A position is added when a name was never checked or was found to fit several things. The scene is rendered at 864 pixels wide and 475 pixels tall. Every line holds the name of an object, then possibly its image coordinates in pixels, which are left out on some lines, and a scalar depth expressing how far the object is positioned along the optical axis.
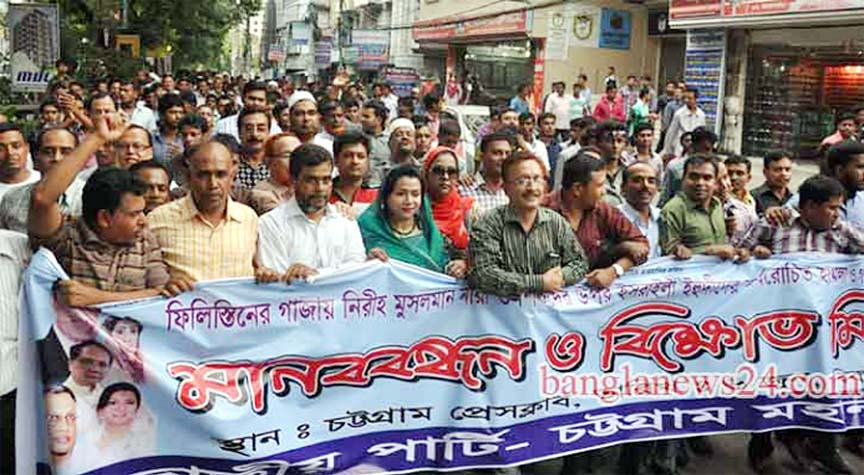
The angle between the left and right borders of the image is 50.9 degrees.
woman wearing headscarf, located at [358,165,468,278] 4.18
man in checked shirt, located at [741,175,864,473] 4.23
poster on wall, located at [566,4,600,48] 22.39
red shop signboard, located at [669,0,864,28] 13.53
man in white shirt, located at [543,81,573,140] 14.62
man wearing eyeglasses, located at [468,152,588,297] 3.78
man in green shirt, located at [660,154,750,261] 4.50
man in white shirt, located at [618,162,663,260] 4.73
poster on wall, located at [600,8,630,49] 21.98
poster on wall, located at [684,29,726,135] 16.56
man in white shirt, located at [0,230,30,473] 3.51
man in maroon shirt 4.13
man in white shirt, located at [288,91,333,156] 6.68
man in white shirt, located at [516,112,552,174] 8.12
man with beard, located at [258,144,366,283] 3.90
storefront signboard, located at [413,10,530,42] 24.30
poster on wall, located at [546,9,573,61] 22.77
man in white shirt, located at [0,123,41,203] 4.74
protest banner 3.46
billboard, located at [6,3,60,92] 12.38
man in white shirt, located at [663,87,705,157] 11.60
